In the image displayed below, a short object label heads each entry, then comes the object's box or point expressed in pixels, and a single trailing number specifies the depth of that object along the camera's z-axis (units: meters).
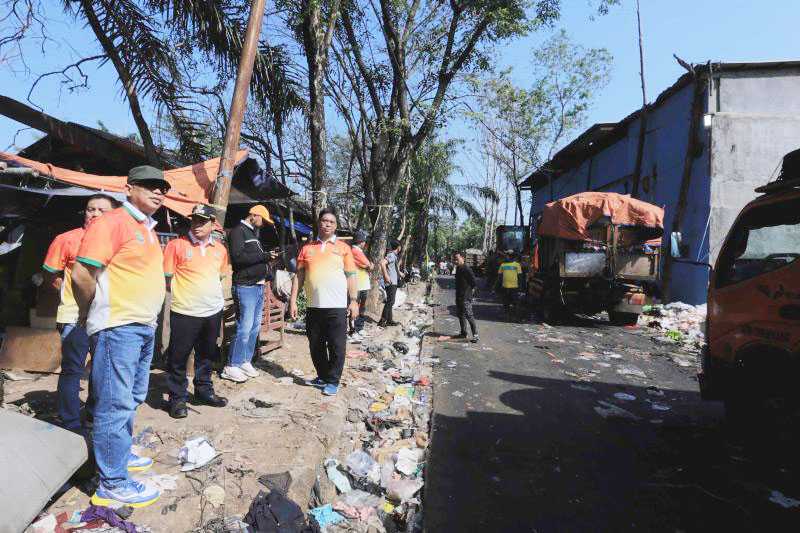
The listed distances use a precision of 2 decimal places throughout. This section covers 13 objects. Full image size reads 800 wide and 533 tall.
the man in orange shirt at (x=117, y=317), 2.36
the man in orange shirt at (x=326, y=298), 4.66
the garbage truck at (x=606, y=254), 10.26
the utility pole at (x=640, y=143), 15.53
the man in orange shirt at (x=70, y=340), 3.17
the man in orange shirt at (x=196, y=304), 3.77
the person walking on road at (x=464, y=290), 8.48
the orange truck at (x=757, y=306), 3.26
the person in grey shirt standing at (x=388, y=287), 9.36
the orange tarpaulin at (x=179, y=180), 4.86
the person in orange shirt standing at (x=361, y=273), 6.89
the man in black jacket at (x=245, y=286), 4.80
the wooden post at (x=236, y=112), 4.76
